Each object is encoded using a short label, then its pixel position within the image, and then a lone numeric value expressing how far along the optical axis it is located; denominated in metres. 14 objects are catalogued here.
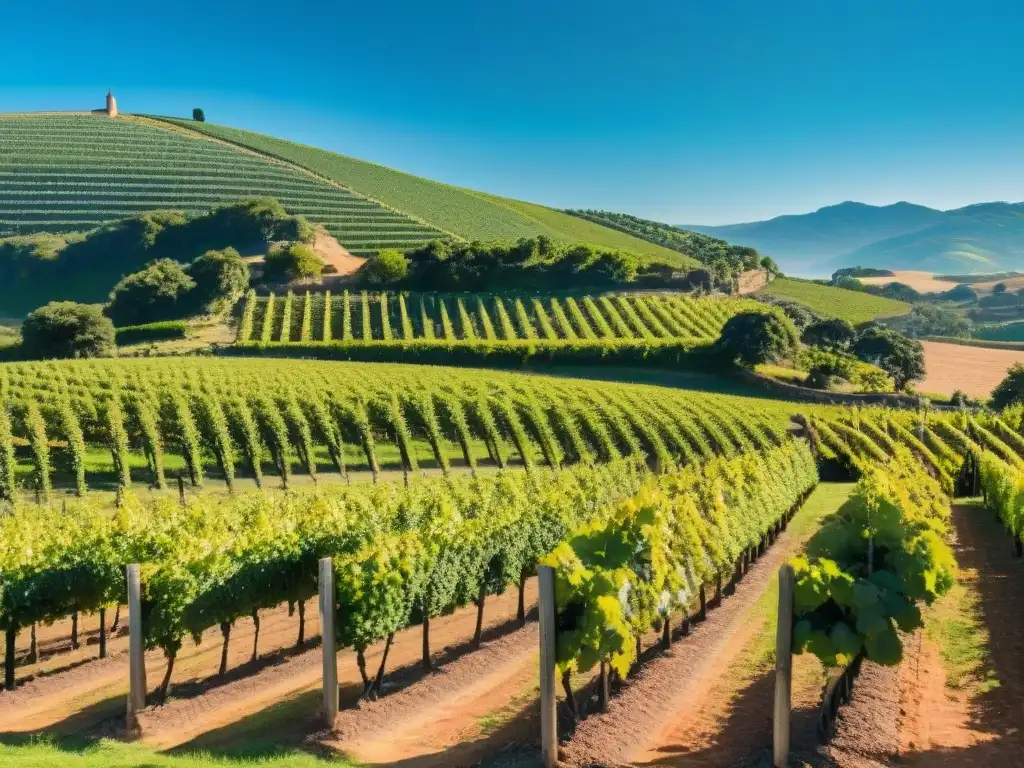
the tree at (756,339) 53.04
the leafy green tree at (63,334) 51.03
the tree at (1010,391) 50.28
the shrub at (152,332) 60.22
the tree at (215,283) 65.75
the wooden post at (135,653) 9.79
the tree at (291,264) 72.31
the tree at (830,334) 68.19
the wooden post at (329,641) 9.13
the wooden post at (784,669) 7.45
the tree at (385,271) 73.31
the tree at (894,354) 59.34
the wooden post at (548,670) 7.84
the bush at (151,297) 65.19
